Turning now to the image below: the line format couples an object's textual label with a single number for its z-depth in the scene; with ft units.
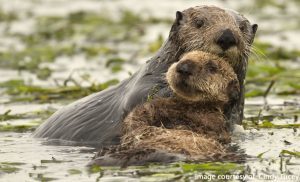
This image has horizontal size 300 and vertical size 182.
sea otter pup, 40.96
